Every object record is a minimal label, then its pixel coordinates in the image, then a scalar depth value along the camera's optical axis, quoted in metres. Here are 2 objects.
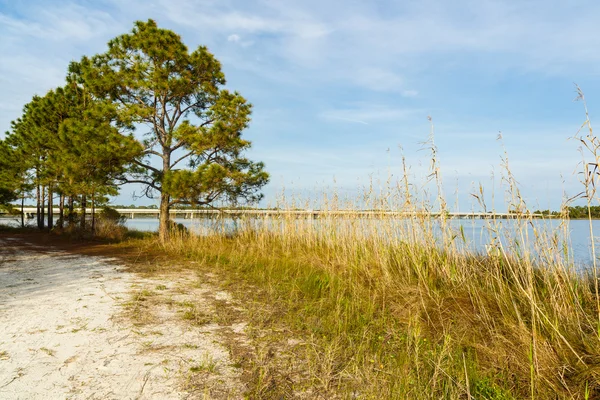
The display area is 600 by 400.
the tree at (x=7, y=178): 17.22
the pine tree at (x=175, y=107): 9.38
